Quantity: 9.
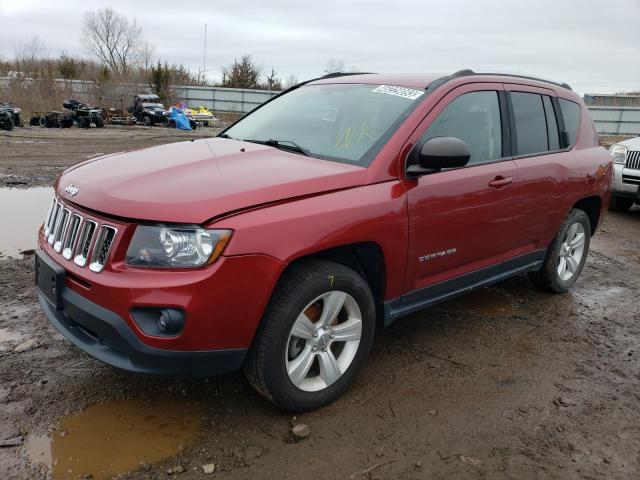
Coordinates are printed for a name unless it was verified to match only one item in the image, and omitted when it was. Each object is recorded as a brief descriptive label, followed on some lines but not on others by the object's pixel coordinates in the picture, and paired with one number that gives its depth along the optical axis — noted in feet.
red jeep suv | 7.91
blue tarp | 93.25
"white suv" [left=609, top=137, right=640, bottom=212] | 26.89
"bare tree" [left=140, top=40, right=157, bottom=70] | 185.16
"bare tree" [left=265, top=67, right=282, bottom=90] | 176.24
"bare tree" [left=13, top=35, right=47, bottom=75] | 120.22
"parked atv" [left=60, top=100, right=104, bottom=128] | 84.94
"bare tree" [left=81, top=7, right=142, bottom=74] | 195.62
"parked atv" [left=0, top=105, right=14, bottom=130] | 66.78
